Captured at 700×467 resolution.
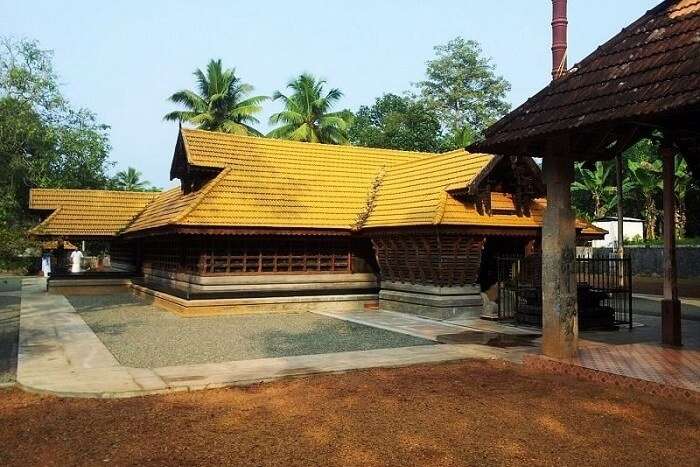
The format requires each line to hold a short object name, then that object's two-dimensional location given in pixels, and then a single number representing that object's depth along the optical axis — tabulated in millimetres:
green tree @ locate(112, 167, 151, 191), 65869
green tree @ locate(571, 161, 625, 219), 39812
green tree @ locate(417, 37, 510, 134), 46719
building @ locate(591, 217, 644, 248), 39219
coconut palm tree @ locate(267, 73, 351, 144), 38469
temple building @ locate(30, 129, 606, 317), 15359
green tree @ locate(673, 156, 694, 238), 34297
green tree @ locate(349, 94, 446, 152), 42062
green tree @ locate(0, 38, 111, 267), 29047
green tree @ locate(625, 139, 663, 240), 34781
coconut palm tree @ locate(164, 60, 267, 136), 37812
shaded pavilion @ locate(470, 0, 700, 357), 7402
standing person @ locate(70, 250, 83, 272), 33812
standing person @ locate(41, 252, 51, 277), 40156
